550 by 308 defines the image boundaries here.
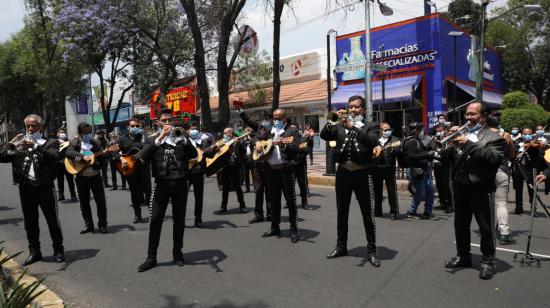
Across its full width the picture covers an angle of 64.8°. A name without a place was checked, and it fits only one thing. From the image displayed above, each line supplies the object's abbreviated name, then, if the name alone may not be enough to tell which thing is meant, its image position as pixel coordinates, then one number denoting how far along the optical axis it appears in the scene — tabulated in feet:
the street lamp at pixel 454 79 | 58.13
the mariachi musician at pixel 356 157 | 17.58
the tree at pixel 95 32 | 66.58
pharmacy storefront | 66.44
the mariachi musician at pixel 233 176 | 30.81
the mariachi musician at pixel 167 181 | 17.94
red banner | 111.14
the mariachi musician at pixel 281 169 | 21.70
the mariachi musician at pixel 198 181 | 26.52
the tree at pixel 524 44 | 104.88
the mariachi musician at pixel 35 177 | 19.03
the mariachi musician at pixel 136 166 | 28.37
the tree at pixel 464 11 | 107.45
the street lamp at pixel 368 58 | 47.91
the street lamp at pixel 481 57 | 55.24
